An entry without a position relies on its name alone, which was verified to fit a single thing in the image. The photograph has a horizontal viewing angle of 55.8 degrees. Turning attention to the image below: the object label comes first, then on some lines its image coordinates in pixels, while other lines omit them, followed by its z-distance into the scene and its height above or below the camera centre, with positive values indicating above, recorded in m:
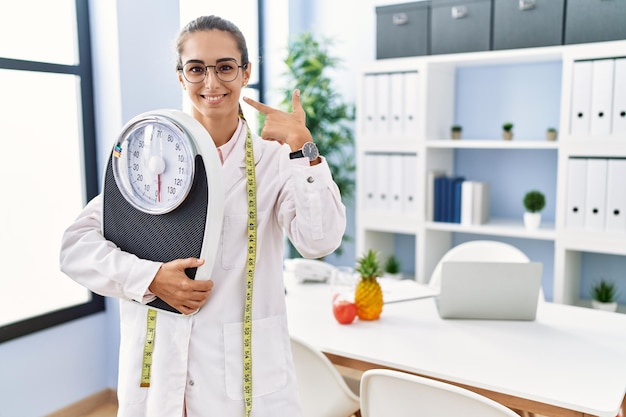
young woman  1.22 -0.23
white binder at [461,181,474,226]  3.33 -0.26
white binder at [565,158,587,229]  2.96 -0.18
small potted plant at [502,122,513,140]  3.28 +0.13
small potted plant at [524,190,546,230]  3.17 -0.28
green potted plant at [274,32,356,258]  3.70 +0.39
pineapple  2.05 -0.47
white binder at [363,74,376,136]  3.51 +0.31
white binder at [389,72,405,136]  3.41 +0.30
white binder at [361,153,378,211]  3.58 -0.17
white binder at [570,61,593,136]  2.90 +0.29
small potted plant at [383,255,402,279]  3.69 -0.70
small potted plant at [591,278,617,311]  3.04 -0.74
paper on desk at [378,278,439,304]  2.33 -0.55
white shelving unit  2.94 +0.05
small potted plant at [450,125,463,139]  3.46 +0.14
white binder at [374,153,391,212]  3.53 -0.16
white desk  1.54 -0.59
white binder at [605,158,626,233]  2.86 -0.20
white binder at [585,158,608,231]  2.91 -0.19
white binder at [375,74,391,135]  3.46 +0.30
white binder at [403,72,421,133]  3.36 +0.30
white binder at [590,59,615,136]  2.84 +0.29
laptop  2.01 -0.46
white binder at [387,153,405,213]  3.48 -0.16
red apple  2.02 -0.53
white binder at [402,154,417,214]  3.44 -0.16
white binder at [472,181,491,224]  3.33 -0.26
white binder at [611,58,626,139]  2.80 +0.27
